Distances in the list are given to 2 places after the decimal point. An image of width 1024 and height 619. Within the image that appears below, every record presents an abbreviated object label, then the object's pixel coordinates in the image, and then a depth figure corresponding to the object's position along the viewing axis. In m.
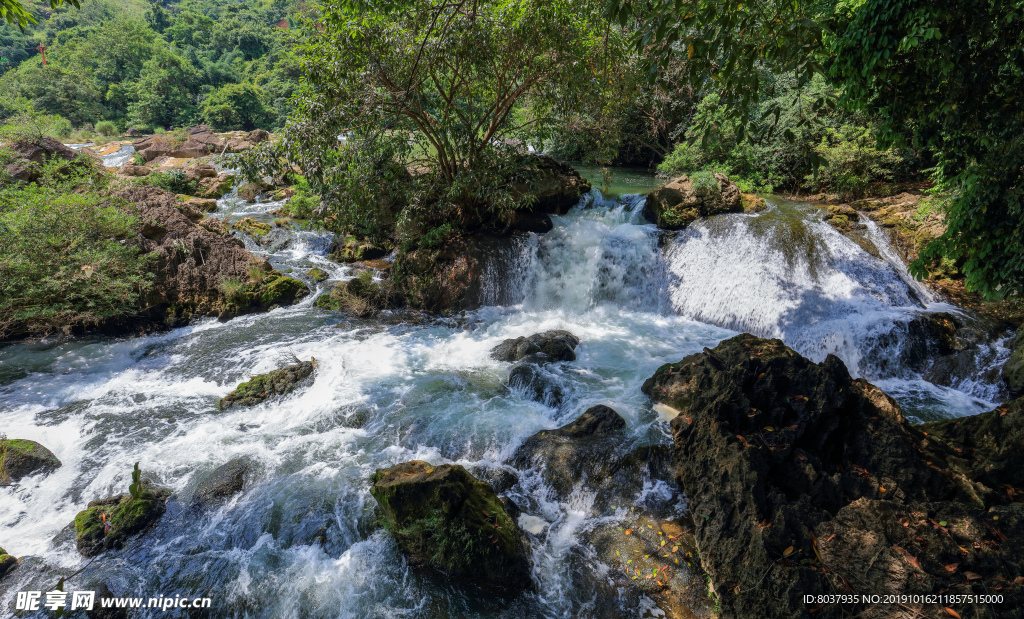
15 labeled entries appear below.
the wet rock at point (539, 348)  8.15
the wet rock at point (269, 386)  6.88
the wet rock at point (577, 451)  5.25
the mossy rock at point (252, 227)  14.30
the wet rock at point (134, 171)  18.99
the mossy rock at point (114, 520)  4.54
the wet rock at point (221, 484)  5.14
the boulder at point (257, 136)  28.71
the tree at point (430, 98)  7.61
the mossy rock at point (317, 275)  11.78
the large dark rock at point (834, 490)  3.06
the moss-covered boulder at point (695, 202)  11.09
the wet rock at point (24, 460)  5.39
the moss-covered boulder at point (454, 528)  4.16
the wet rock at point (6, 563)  4.29
